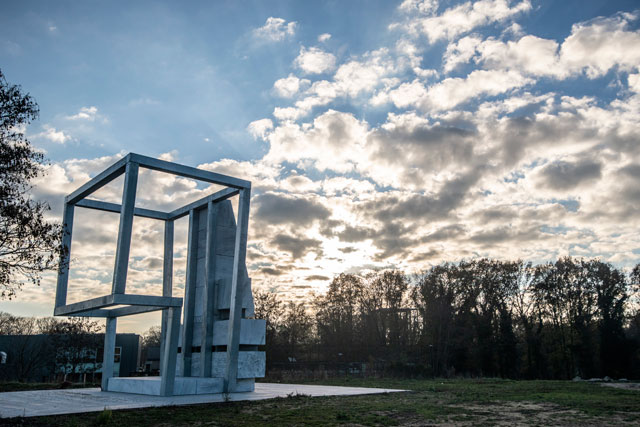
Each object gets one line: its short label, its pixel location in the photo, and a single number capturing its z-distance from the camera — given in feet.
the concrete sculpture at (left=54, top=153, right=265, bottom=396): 47.78
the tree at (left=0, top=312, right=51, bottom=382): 112.25
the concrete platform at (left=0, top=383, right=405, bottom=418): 36.42
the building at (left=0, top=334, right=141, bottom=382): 104.73
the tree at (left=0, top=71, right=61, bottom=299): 30.94
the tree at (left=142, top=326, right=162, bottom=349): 220.96
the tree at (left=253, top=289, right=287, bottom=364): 133.59
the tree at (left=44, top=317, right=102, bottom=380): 101.14
